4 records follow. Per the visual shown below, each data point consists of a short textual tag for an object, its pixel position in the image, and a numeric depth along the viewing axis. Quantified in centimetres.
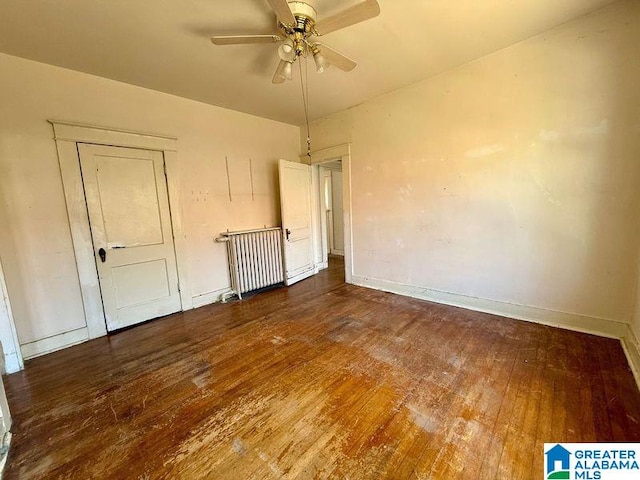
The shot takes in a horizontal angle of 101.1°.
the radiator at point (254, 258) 378
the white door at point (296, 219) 421
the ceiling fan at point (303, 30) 160
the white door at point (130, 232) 282
